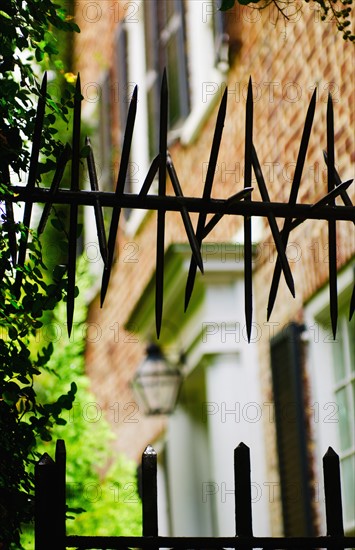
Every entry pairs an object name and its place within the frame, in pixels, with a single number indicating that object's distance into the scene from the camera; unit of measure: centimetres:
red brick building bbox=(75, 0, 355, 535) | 965
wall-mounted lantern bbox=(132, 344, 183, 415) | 1190
